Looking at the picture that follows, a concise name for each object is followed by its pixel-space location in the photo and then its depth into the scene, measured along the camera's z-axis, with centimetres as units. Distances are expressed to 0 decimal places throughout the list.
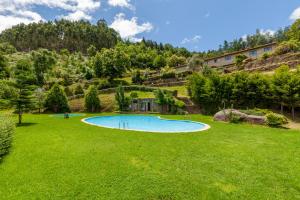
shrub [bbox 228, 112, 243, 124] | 1362
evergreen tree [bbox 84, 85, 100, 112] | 2206
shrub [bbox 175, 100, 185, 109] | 2039
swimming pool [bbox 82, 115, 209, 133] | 1317
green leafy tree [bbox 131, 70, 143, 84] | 3225
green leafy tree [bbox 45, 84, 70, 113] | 2157
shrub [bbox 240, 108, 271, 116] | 1367
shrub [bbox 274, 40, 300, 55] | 2536
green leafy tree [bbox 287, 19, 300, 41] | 3301
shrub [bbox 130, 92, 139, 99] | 2313
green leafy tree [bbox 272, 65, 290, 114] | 1399
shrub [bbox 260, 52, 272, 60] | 2554
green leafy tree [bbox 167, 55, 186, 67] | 4081
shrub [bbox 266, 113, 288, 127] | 1223
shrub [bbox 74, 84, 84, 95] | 2624
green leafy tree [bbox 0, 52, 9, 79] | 3287
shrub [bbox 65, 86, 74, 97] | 2653
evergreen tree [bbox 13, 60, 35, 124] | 1330
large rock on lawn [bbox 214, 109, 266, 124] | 1293
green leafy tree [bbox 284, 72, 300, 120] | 1337
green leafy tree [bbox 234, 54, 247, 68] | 2849
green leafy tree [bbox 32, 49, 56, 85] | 3162
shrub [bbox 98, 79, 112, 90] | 2834
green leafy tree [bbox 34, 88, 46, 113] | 2131
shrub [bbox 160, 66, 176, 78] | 3137
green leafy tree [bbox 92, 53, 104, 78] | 3206
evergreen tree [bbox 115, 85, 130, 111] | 2239
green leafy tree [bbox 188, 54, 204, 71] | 3225
